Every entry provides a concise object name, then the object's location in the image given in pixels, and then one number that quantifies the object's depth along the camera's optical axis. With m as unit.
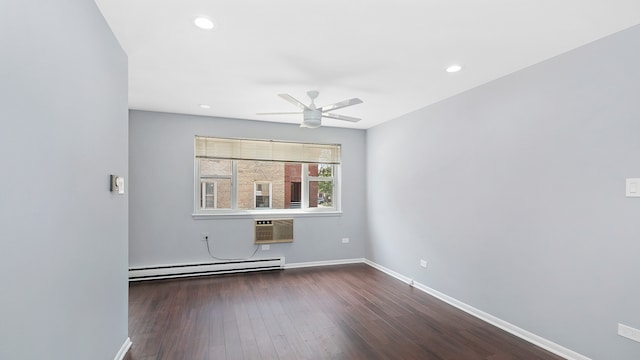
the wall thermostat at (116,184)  2.26
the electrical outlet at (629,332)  2.14
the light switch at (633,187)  2.16
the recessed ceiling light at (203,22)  2.12
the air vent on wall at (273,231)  5.11
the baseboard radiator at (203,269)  4.48
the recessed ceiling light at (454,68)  2.91
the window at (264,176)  5.03
